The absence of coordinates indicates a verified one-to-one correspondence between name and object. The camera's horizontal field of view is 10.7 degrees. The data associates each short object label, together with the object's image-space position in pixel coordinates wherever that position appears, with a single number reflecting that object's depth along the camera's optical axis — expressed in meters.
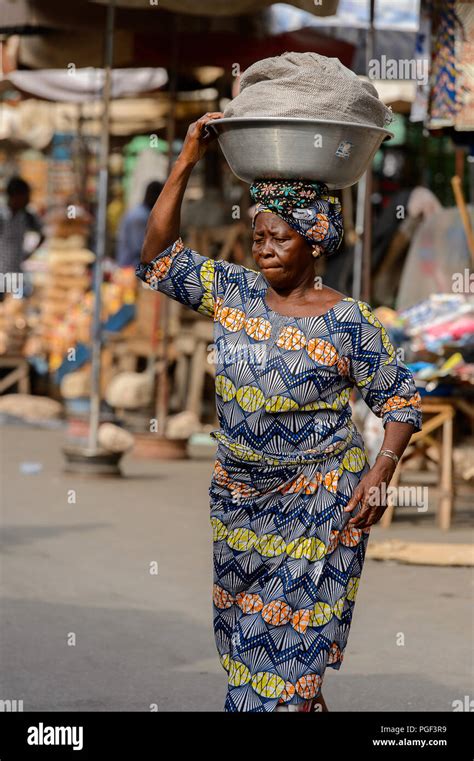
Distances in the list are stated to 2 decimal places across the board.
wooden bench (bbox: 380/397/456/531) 15.15
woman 6.88
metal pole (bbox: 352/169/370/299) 15.93
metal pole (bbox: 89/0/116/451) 17.19
